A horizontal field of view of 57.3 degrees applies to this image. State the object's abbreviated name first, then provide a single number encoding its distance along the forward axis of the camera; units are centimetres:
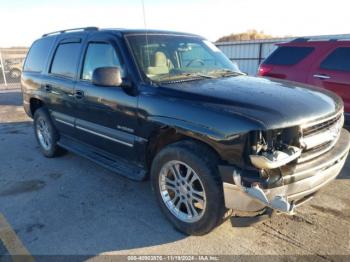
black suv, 258
